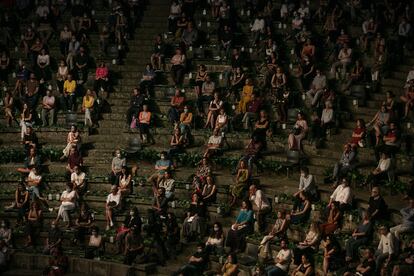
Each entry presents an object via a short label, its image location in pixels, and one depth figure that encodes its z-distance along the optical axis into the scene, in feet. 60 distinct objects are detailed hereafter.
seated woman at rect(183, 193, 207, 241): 117.50
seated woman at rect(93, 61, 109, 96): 143.84
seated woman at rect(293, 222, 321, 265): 107.94
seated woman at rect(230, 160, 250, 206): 120.88
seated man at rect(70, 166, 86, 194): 127.95
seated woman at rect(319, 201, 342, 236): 109.60
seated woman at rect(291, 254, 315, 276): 103.45
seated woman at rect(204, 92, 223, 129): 134.10
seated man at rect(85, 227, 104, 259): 117.19
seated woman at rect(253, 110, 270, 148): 129.31
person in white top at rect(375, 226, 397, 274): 101.71
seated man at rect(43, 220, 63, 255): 117.91
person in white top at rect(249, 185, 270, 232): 116.67
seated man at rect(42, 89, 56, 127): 140.77
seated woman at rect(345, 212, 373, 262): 105.50
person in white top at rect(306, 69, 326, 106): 131.85
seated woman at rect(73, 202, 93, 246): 120.98
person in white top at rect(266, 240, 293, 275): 106.01
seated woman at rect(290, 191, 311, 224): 114.32
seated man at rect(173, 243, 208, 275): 109.40
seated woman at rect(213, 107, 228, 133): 132.26
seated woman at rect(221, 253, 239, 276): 107.24
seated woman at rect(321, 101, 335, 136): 127.24
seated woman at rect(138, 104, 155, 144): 135.64
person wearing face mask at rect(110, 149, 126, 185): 127.93
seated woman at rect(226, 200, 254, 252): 113.80
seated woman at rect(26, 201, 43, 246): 121.08
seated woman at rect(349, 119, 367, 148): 121.70
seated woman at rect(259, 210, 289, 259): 110.83
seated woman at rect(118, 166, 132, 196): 126.31
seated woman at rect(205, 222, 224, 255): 113.70
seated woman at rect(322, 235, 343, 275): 104.32
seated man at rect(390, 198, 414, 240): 105.09
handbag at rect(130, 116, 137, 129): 136.77
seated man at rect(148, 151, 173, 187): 126.21
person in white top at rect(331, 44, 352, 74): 135.74
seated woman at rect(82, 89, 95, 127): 139.33
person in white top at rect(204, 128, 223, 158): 130.27
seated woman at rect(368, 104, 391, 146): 120.98
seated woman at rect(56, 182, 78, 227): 124.06
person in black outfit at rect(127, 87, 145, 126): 137.39
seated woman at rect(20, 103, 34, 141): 137.69
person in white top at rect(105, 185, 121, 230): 123.24
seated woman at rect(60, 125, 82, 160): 133.49
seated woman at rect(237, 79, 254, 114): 134.51
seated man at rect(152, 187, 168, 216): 120.19
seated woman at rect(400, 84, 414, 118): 122.83
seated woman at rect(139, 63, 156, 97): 142.41
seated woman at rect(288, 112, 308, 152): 126.31
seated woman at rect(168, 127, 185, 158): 132.16
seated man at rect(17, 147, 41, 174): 131.44
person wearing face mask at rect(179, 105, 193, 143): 133.39
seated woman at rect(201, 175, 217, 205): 121.08
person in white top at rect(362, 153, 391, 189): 115.44
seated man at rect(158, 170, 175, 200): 123.85
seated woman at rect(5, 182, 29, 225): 124.67
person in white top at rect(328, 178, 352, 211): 112.78
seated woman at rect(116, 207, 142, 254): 116.98
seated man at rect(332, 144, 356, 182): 118.83
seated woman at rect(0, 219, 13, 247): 120.26
